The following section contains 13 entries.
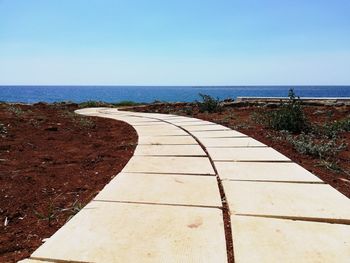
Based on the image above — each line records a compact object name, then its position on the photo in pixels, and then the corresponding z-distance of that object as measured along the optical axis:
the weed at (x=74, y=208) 2.03
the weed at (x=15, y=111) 6.56
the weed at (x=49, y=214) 1.98
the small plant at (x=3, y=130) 4.59
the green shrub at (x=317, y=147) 3.68
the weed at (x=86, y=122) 5.96
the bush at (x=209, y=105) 9.44
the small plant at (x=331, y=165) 3.11
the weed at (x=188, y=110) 9.23
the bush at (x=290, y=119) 5.38
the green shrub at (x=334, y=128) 5.00
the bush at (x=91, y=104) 12.78
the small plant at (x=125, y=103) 14.23
